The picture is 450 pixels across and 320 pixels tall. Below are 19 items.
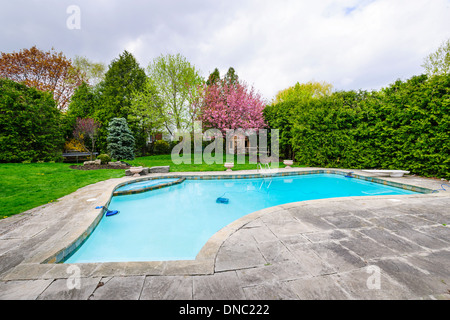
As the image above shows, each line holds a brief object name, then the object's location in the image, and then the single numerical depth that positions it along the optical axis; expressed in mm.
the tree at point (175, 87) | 14570
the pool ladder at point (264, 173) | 7562
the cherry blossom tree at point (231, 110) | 12906
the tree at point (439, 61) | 12852
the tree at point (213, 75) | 19164
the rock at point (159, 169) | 8586
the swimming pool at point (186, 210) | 3285
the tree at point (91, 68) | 21766
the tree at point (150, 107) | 14507
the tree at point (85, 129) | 14805
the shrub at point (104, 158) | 10641
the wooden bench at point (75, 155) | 13705
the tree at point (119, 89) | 17219
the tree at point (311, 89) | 25791
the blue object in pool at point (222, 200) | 5704
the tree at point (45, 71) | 15576
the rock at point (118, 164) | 10562
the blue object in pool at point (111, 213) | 4372
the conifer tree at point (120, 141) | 13523
